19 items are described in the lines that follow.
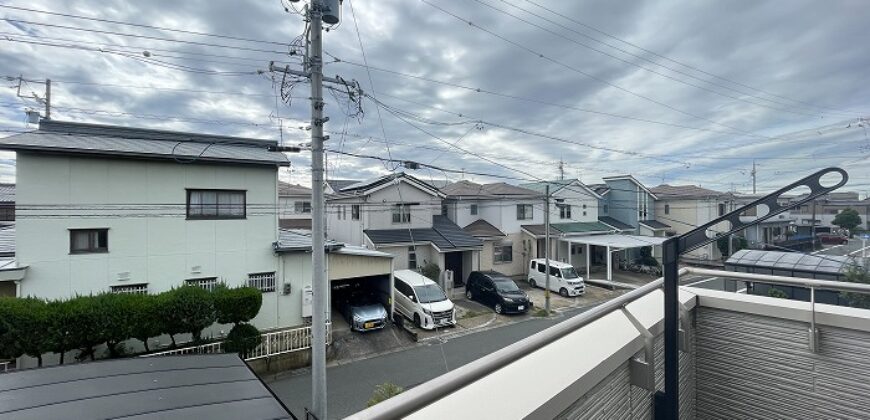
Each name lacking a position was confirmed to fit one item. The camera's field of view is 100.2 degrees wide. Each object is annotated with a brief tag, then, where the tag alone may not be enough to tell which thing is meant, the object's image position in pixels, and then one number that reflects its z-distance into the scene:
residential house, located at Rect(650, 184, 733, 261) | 20.89
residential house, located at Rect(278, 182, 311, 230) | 24.70
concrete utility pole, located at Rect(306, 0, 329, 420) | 5.61
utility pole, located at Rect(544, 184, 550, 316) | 12.47
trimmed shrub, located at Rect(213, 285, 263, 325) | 7.73
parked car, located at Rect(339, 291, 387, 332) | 10.10
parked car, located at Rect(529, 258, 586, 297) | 14.42
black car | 12.30
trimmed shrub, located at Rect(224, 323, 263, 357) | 7.68
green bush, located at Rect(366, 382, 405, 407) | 4.94
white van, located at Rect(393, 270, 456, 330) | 10.69
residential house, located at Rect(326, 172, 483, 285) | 14.84
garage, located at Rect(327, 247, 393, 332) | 10.16
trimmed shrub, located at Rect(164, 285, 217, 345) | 7.26
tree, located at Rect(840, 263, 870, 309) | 6.72
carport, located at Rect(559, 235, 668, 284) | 16.16
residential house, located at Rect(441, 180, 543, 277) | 17.61
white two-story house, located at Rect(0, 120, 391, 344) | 7.55
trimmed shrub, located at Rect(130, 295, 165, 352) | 6.94
